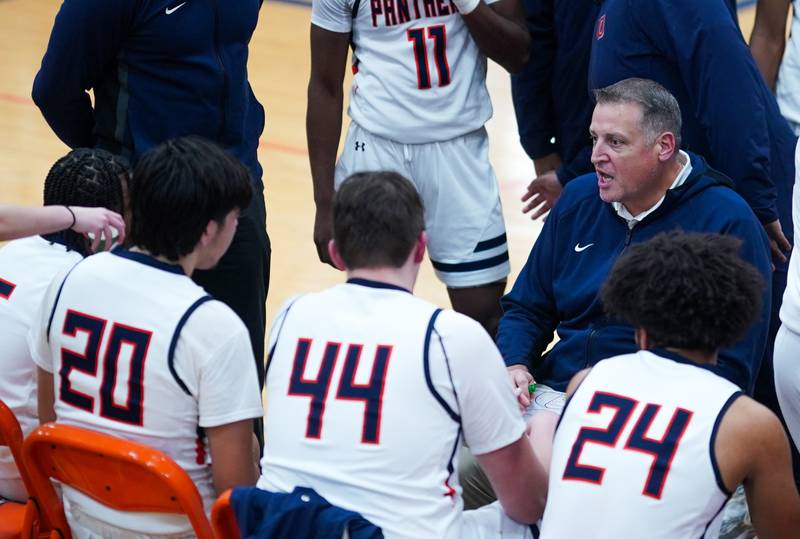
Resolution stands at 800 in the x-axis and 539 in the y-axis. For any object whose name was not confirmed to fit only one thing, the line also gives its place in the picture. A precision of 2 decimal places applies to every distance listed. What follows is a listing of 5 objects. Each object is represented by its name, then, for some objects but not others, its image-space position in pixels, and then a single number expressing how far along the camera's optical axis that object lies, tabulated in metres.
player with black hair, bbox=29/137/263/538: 5.46
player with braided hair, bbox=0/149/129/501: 6.17
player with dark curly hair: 4.85
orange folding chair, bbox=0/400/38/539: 5.82
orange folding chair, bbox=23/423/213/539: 5.18
